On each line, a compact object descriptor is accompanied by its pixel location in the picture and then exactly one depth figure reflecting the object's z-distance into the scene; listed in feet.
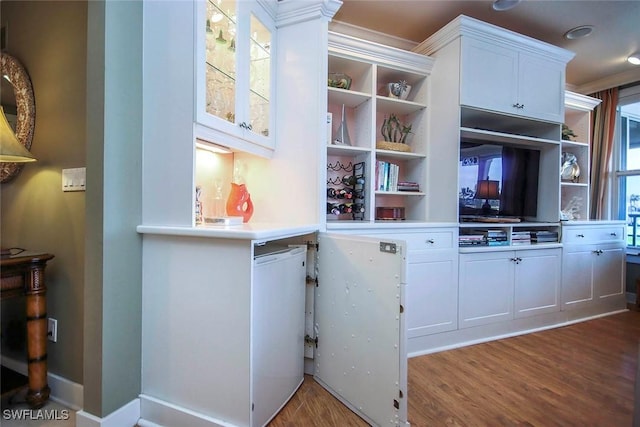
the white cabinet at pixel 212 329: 4.17
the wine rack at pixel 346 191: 7.71
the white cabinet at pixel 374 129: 7.41
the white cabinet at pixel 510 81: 7.52
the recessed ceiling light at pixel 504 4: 7.37
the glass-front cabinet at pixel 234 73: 4.65
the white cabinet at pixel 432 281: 6.98
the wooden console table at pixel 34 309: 4.64
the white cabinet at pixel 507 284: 7.56
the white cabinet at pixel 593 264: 9.04
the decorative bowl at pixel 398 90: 8.10
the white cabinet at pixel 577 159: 10.25
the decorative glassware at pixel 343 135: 7.70
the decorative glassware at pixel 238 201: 5.76
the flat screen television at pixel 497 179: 8.32
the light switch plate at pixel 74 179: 4.89
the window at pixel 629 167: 11.37
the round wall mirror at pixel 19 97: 5.37
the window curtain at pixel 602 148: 11.33
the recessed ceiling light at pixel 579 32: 8.42
